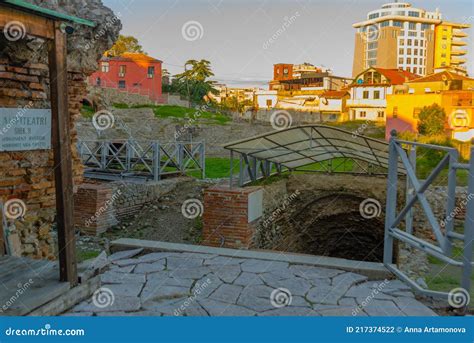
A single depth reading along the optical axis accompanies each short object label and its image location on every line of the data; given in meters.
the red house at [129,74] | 43.53
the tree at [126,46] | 50.94
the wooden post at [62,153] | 3.80
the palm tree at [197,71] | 54.78
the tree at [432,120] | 32.06
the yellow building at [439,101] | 32.34
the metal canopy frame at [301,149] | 8.63
